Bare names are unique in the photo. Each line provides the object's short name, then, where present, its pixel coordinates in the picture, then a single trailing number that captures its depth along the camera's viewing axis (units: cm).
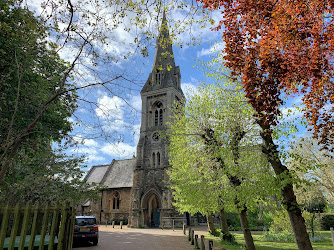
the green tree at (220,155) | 1033
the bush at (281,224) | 1717
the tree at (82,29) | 503
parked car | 1384
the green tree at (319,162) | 2341
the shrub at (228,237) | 1553
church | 3133
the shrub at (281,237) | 1677
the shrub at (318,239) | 1627
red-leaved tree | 601
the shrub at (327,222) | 2466
